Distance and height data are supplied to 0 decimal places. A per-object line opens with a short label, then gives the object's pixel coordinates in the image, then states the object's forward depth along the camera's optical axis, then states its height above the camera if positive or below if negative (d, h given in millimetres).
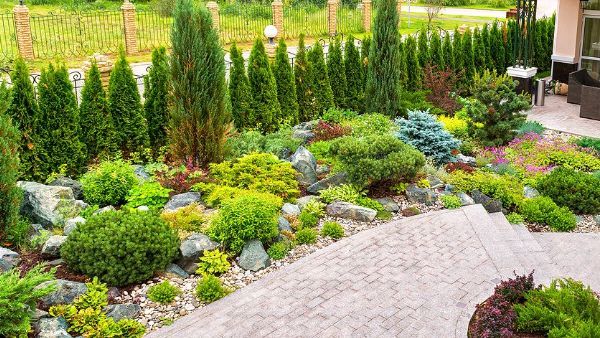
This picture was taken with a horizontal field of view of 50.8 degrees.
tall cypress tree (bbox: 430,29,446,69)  14555 -1126
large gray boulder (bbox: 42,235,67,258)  6652 -2439
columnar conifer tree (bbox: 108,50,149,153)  9727 -1529
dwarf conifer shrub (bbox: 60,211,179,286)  6180 -2328
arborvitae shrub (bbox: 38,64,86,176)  9023 -1581
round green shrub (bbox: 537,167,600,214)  8594 -2550
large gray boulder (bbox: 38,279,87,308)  5828 -2586
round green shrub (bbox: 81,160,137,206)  8083 -2226
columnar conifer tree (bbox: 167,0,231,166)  8844 -1143
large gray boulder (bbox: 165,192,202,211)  7828 -2373
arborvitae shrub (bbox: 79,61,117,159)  9508 -1627
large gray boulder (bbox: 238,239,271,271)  6805 -2656
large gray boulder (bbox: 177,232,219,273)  6707 -2539
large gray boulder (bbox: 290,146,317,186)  8891 -2240
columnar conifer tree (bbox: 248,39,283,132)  11234 -1450
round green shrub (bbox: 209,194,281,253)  6926 -2351
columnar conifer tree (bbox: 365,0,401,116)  12023 -1213
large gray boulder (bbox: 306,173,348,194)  8680 -2388
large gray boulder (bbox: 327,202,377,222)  7973 -2563
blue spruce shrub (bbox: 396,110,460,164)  9914 -2072
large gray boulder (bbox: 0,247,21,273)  6176 -2431
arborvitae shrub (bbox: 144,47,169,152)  9938 -1449
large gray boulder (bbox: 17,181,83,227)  7430 -2277
